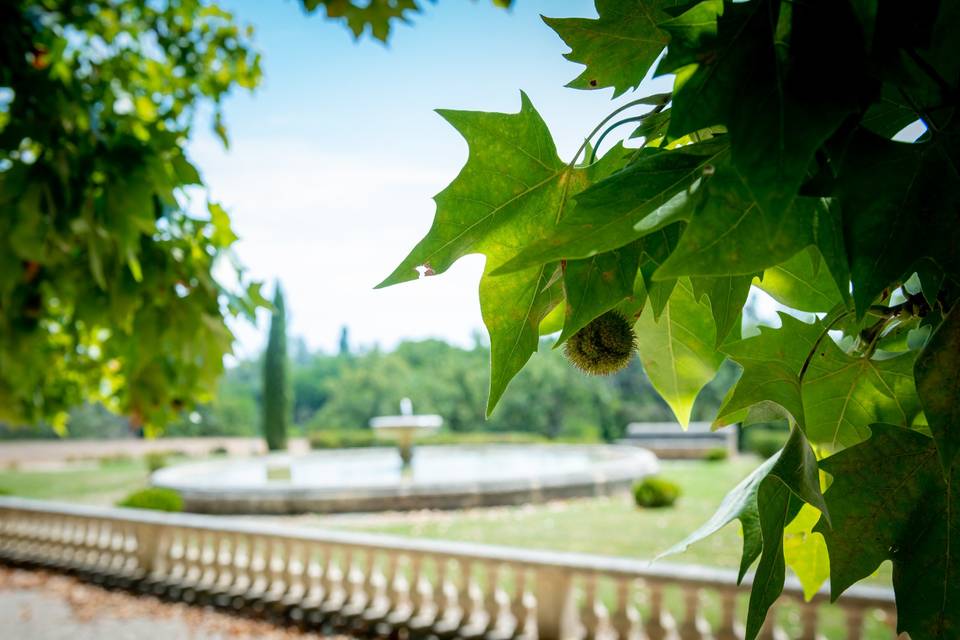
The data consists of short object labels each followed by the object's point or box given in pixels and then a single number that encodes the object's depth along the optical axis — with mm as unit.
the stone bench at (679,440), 27266
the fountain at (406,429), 19688
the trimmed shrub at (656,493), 13898
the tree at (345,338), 66812
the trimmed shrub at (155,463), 22942
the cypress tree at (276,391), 31906
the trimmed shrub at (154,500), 12281
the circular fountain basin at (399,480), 13844
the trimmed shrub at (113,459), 28688
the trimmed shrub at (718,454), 24844
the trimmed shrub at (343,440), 29859
